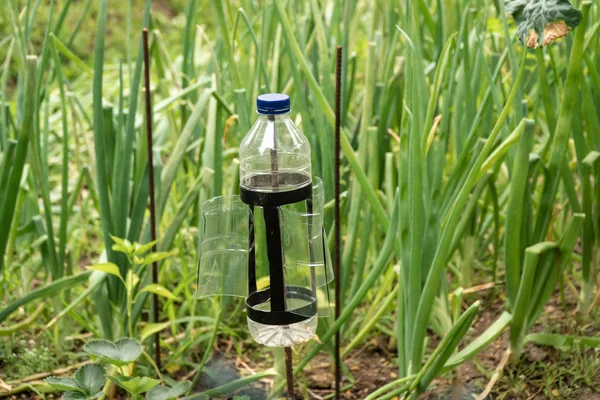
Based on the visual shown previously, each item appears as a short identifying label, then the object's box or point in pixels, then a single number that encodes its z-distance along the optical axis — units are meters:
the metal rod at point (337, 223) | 1.50
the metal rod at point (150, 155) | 1.58
